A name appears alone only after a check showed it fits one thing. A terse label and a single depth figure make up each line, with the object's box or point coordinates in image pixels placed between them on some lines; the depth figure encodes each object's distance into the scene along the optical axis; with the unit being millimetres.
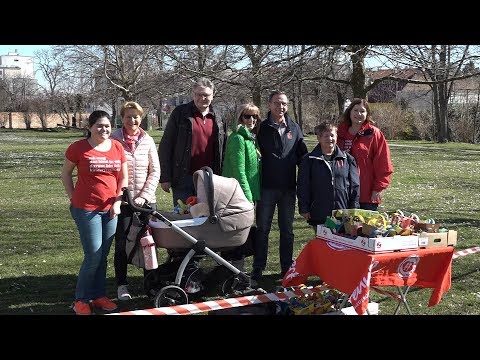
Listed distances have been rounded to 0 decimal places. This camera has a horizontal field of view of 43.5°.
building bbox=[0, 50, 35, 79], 98562
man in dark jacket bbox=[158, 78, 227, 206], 6164
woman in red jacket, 6152
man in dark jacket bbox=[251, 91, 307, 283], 6258
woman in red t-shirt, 5301
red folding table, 4539
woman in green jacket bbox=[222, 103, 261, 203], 6059
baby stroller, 5449
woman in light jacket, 5758
